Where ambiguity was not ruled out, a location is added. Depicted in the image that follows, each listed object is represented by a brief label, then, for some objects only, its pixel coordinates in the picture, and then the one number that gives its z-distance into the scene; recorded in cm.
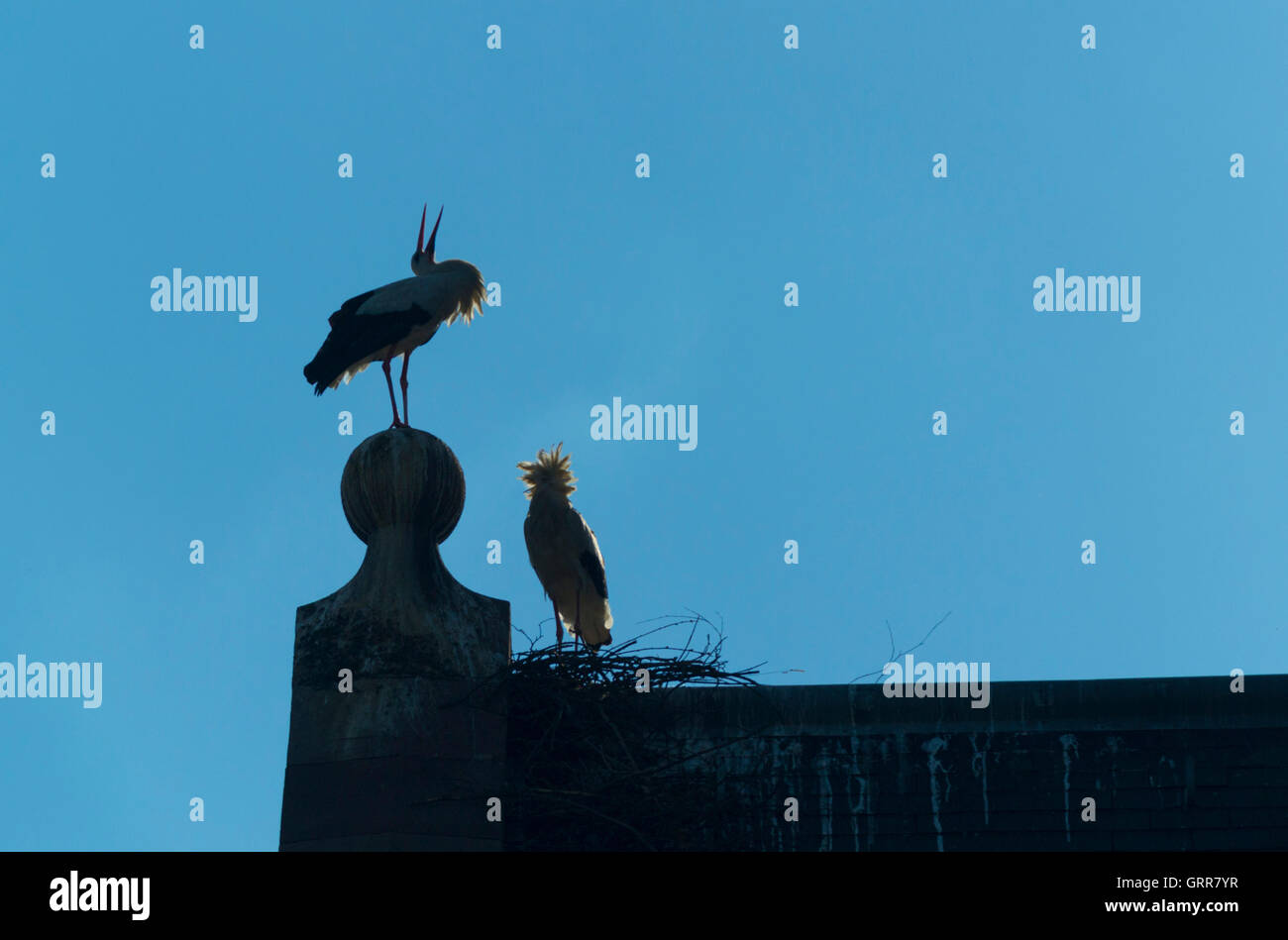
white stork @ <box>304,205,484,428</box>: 2150
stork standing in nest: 2350
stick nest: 1634
